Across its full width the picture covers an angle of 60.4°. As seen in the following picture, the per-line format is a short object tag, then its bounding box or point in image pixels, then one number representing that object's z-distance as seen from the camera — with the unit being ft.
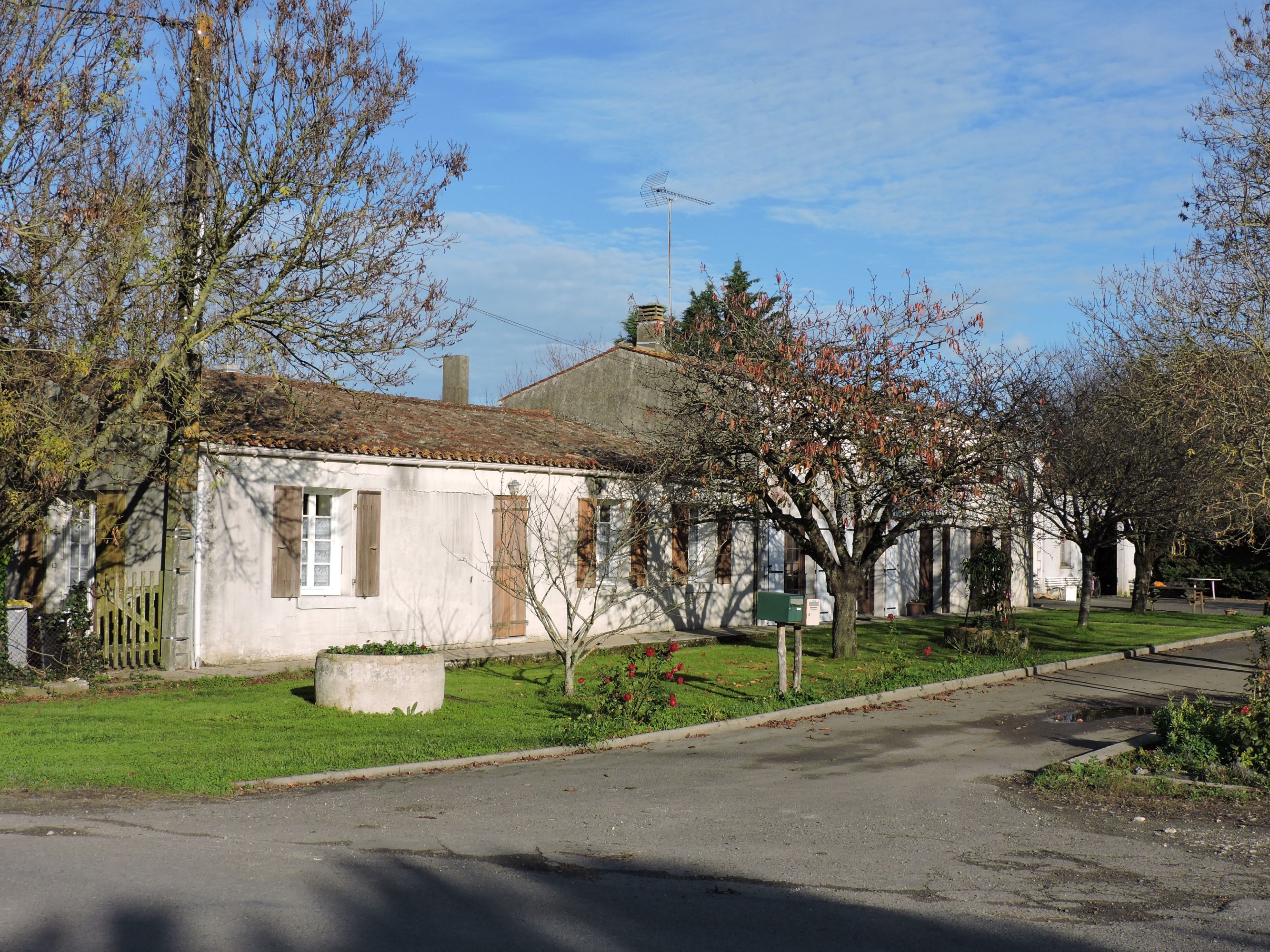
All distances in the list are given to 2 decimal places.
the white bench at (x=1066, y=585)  115.24
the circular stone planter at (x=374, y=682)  38.34
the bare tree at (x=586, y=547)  61.46
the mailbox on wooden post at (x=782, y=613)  43.42
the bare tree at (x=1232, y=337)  42.22
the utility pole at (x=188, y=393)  42.80
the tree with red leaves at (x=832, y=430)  50.96
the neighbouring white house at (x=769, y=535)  77.46
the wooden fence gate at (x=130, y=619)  47.52
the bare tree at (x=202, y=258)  40.06
